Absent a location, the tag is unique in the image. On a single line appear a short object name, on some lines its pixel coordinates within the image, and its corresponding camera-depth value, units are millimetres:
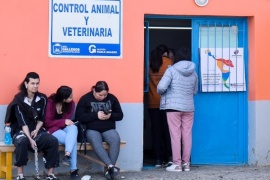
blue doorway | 12012
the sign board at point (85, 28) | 11049
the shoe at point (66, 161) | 10740
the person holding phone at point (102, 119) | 10572
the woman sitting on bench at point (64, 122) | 10459
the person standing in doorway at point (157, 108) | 12068
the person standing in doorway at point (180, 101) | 11320
